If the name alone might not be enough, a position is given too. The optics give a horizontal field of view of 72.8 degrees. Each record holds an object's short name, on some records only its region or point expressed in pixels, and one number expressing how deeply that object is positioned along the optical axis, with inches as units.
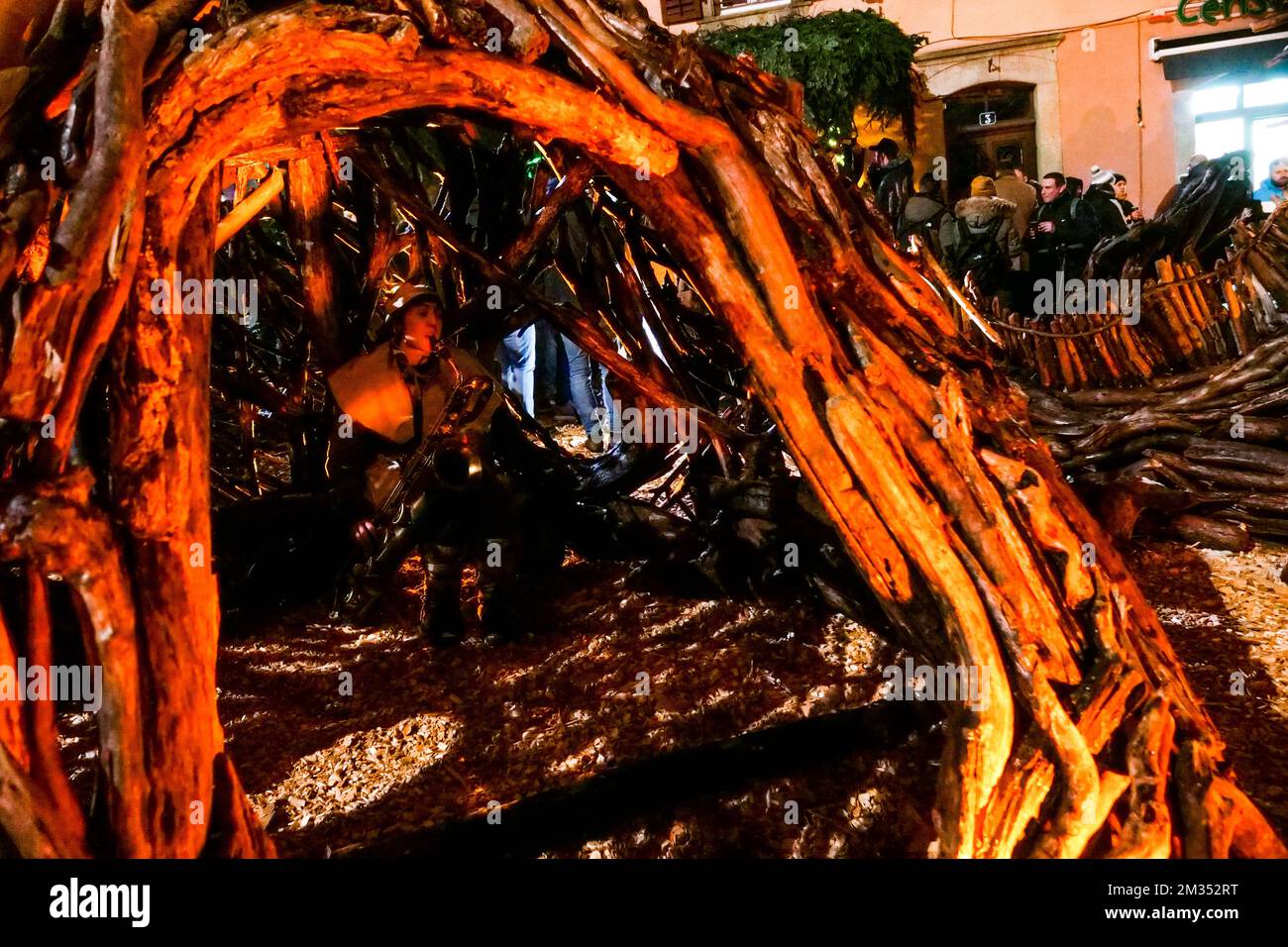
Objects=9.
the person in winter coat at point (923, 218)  340.2
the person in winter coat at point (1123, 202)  387.8
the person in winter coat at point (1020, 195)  385.1
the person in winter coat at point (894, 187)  360.8
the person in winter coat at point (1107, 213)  329.7
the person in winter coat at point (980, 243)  335.0
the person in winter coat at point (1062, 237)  323.6
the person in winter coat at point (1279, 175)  307.7
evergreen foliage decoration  412.8
